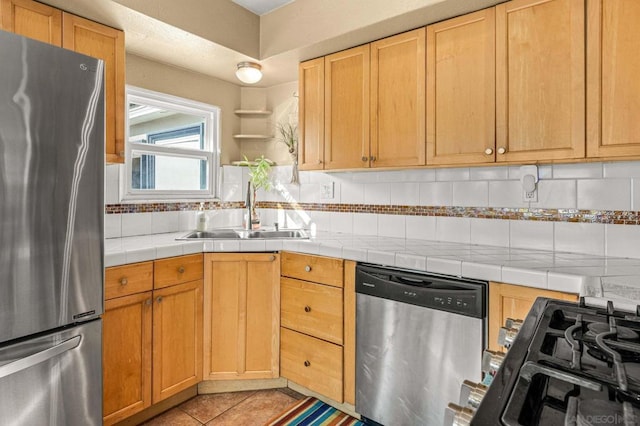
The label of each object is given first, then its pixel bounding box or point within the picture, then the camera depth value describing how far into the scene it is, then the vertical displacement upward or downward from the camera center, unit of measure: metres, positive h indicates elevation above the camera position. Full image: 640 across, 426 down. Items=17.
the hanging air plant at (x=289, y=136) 2.99 +0.64
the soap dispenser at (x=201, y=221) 2.69 -0.07
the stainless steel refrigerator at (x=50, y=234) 1.18 -0.08
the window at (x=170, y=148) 2.57 +0.48
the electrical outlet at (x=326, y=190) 2.85 +0.17
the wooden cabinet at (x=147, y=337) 1.79 -0.67
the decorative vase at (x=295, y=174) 3.02 +0.31
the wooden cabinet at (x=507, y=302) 1.47 -0.37
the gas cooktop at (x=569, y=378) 0.46 -0.24
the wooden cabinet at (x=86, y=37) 1.71 +0.88
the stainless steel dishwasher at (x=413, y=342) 1.61 -0.61
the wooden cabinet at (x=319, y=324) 2.03 -0.65
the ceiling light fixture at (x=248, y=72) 2.64 +1.01
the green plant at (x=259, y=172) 2.99 +0.32
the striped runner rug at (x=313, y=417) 2.03 -1.16
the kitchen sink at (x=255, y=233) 2.76 -0.16
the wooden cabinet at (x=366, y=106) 2.13 +0.67
